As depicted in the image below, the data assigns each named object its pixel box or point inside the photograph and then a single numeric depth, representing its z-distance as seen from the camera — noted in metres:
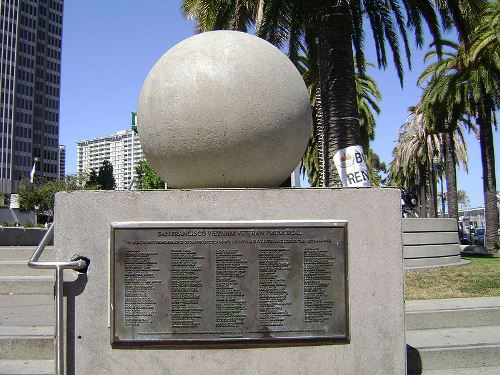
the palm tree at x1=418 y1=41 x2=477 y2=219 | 24.50
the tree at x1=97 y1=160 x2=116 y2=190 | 83.81
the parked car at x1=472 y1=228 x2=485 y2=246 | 44.34
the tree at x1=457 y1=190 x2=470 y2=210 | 120.65
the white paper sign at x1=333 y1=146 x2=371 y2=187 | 11.69
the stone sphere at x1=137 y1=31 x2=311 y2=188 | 4.54
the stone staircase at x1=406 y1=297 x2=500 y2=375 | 5.32
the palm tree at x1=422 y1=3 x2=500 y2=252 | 21.44
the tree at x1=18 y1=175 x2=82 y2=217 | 68.38
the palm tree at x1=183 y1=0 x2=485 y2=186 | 12.01
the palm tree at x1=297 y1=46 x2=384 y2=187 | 26.06
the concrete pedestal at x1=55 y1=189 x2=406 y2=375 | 4.38
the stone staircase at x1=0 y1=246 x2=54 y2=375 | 5.24
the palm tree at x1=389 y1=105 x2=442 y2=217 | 41.38
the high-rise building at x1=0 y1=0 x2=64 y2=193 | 121.31
